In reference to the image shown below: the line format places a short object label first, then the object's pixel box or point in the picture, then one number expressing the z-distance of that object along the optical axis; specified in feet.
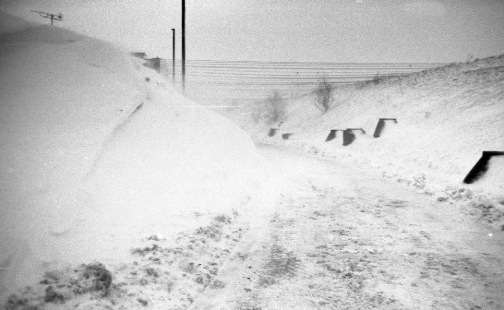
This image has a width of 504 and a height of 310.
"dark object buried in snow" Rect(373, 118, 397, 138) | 54.39
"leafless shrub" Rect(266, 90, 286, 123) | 117.19
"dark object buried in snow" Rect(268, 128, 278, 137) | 96.17
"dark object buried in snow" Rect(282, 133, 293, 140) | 84.28
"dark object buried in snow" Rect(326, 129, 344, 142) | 64.90
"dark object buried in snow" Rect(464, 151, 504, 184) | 26.40
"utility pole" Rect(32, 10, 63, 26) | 92.64
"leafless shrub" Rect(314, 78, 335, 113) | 102.22
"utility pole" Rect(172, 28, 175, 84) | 98.53
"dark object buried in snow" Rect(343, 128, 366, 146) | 56.65
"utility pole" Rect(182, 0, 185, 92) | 67.41
